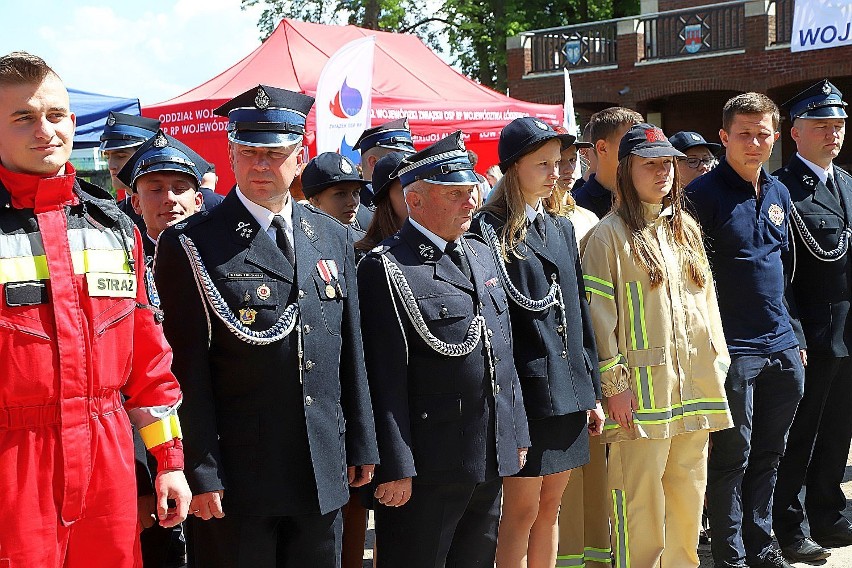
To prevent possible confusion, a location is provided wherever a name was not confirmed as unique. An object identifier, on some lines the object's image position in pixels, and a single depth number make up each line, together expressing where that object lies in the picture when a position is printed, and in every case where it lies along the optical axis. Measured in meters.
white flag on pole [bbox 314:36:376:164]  8.91
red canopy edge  11.65
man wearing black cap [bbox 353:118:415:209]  6.45
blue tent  10.56
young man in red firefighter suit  2.58
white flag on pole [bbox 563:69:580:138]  13.20
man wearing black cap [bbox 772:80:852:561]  5.55
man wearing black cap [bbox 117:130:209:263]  4.48
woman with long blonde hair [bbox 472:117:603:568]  4.14
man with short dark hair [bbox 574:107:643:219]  5.33
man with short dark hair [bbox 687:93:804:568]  4.99
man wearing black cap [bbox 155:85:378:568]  3.14
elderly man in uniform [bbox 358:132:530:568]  3.58
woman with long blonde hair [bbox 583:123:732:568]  4.47
